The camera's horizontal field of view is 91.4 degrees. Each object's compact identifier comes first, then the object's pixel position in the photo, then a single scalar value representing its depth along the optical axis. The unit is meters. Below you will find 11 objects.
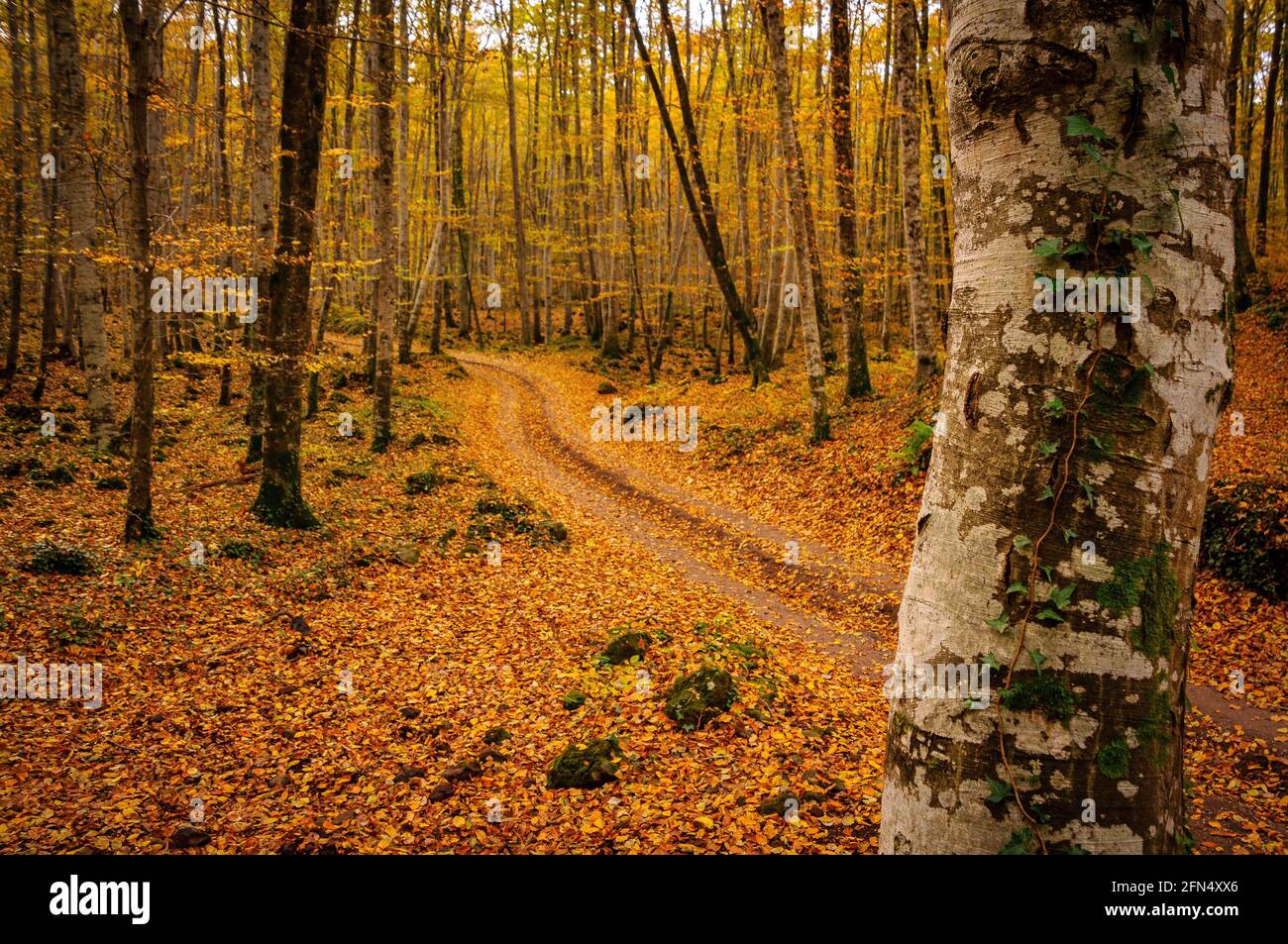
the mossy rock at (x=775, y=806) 4.33
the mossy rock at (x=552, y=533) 10.78
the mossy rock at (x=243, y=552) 8.71
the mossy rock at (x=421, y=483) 12.59
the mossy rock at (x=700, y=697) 5.67
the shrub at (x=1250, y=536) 7.07
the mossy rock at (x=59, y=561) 7.26
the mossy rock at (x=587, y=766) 4.88
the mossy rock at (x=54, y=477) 9.96
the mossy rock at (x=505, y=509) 11.37
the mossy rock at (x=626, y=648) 6.97
